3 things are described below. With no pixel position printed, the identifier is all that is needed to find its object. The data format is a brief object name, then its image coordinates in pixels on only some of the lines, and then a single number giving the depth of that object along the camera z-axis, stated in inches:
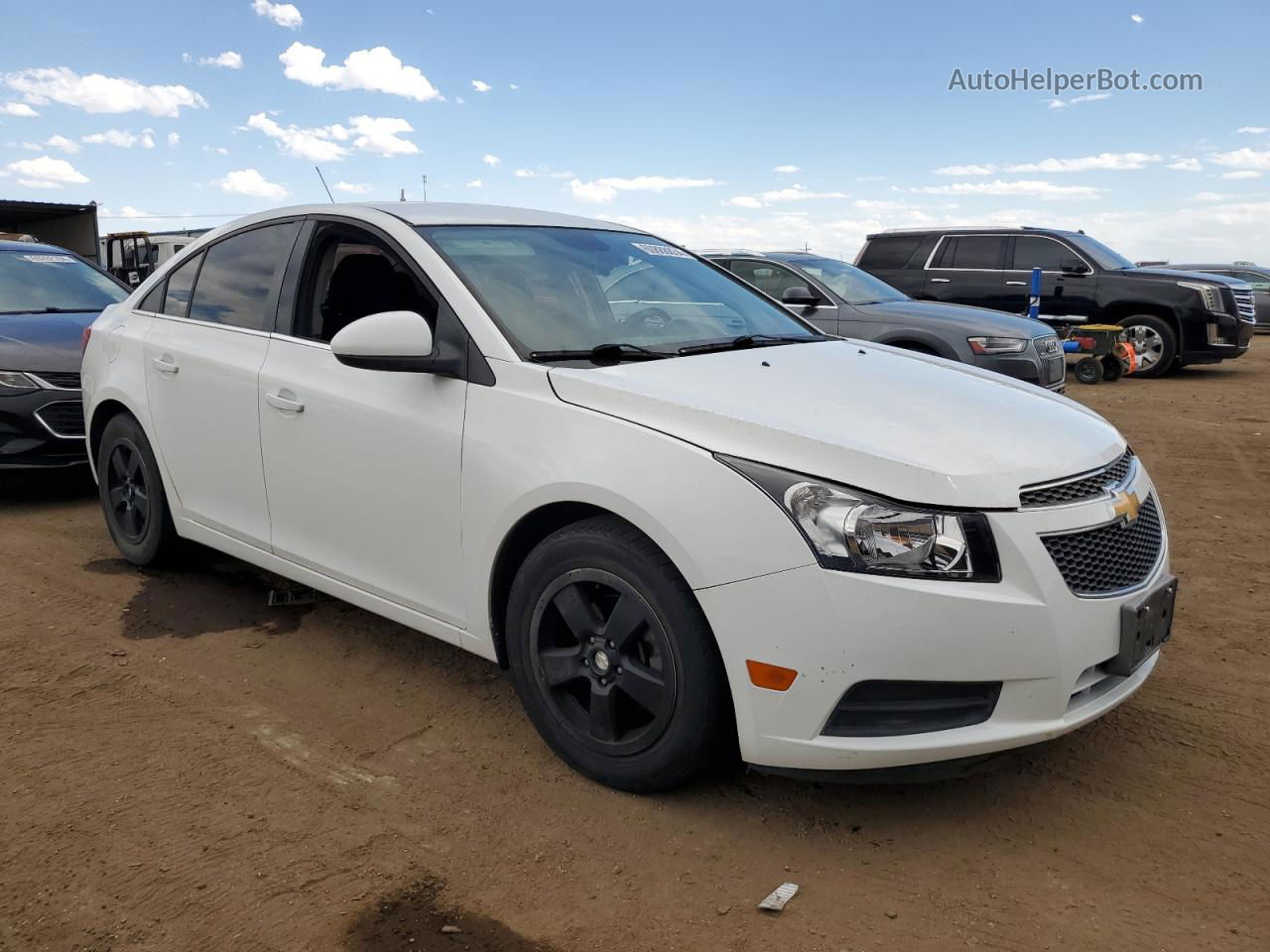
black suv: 524.4
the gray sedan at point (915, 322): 350.6
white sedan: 98.9
